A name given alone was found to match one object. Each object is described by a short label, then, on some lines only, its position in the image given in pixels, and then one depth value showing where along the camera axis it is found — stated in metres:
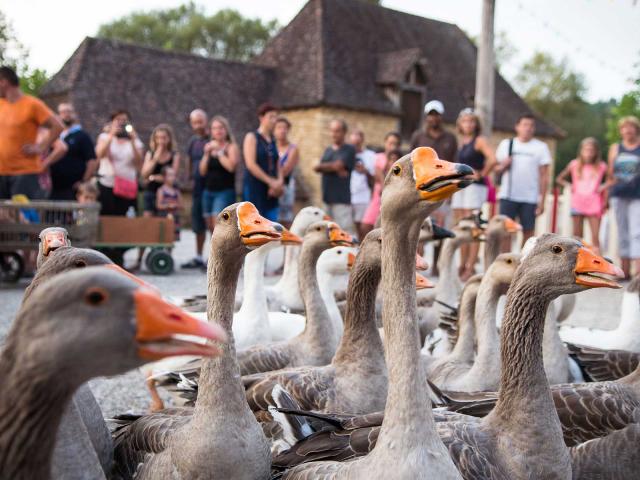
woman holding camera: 9.78
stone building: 25.72
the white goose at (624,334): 4.77
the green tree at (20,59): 31.83
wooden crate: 9.73
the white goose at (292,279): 6.04
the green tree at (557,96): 49.25
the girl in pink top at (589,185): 10.65
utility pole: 12.27
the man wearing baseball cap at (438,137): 8.36
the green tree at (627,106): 19.97
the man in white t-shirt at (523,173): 8.55
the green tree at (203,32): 48.47
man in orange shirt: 7.80
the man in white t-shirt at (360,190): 11.01
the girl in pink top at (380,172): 10.16
